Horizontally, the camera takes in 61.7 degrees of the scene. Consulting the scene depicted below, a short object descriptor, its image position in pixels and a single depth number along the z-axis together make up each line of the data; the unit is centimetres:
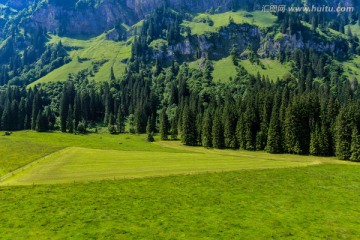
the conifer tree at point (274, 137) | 12850
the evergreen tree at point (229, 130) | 14384
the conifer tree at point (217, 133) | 14558
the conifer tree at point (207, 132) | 15050
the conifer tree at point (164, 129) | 17375
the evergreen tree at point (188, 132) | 15600
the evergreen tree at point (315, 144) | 12231
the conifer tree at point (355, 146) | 11112
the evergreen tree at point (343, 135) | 11462
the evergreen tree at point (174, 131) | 17800
